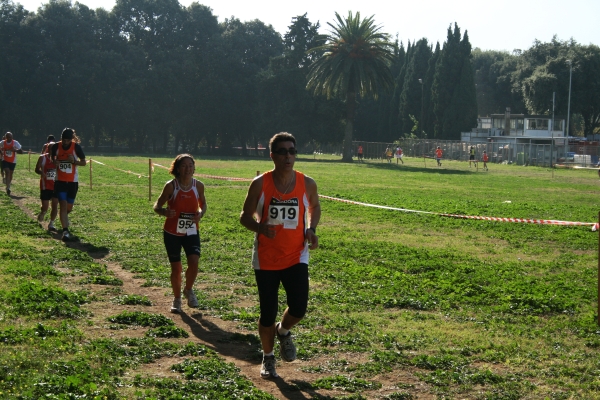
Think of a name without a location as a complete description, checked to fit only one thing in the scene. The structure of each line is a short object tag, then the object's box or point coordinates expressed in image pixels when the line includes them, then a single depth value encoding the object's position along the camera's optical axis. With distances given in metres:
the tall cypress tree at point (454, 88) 79.81
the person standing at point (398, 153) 61.17
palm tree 61.78
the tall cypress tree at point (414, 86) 90.56
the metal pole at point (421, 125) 86.47
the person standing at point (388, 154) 64.06
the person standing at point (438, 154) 58.56
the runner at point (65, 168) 13.85
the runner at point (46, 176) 15.74
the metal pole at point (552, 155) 55.47
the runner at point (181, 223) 8.59
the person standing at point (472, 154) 56.45
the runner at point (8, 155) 22.33
